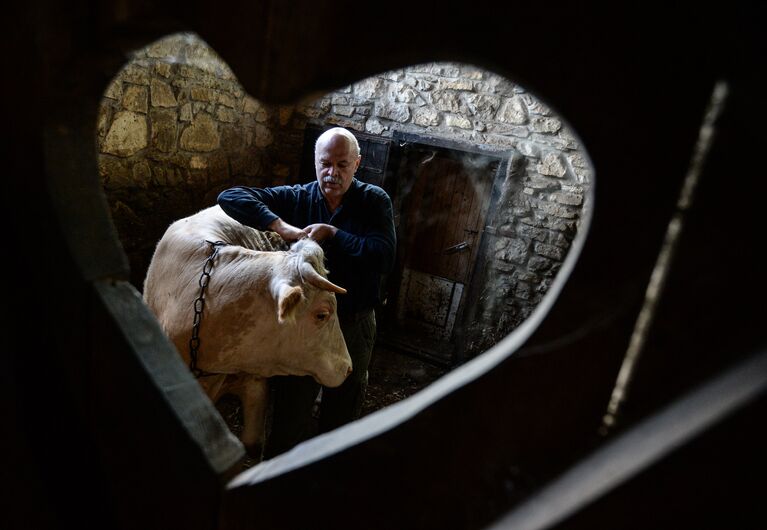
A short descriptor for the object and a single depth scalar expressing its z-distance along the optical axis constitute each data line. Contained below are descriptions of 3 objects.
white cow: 1.47
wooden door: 3.96
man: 2.03
